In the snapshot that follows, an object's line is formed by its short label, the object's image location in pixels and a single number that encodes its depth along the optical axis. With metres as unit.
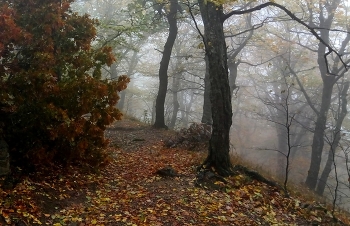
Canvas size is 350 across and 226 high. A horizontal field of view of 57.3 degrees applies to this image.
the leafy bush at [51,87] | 5.80
